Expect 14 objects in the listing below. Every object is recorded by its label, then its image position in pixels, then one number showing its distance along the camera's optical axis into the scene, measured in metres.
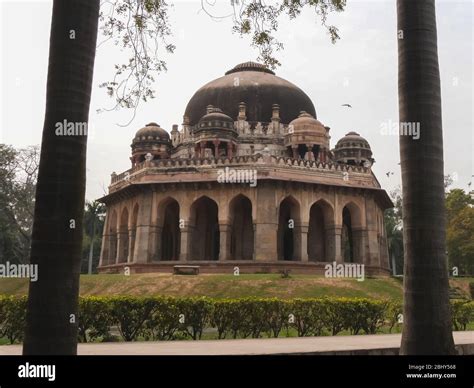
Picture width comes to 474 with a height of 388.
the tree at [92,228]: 46.72
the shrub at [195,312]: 9.71
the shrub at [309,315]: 10.99
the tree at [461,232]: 36.03
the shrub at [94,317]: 9.03
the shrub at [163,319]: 9.48
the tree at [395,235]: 49.86
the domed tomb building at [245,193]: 25.53
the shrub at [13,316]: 9.01
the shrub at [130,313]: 9.28
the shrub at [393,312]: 11.96
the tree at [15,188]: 33.81
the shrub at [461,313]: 13.23
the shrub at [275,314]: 10.54
